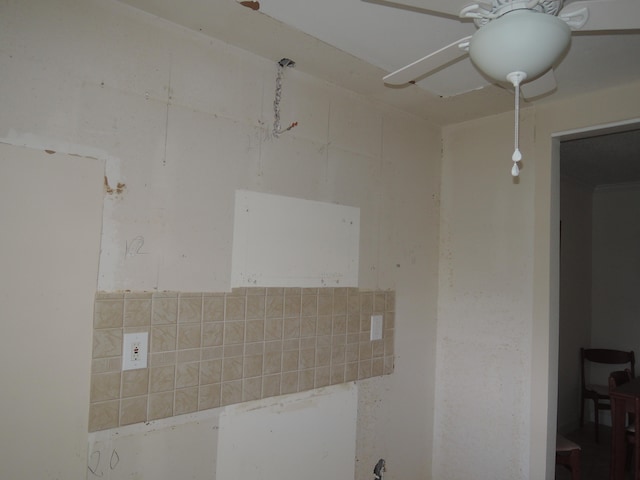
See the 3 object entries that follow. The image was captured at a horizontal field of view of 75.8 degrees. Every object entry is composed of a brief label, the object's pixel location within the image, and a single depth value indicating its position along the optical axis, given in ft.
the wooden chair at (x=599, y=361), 13.24
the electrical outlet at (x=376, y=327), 6.84
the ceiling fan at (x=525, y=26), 3.06
